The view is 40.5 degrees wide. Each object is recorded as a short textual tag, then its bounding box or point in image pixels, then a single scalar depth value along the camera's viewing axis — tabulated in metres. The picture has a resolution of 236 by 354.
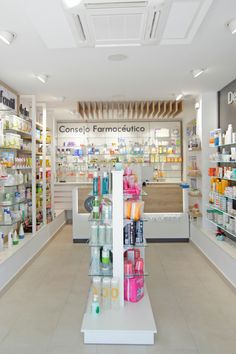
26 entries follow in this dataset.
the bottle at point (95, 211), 3.51
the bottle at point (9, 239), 4.96
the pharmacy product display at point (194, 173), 6.56
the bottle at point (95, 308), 3.15
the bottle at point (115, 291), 3.26
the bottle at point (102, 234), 3.44
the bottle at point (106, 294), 3.29
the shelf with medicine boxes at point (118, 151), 9.53
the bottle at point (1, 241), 4.73
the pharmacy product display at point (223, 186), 4.81
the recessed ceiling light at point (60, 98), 6.40
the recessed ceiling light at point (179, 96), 6.25
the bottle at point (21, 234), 5.51
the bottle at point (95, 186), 3.70
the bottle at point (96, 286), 3.30
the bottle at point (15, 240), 5.12
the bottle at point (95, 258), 3.46
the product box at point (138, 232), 3.52
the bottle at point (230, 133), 4.93
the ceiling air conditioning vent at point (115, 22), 2.57
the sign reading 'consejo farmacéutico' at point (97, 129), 9.79
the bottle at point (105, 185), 3.67
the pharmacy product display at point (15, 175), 4.93
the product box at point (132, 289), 3.43
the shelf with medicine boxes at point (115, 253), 3.26
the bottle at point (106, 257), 3.38
